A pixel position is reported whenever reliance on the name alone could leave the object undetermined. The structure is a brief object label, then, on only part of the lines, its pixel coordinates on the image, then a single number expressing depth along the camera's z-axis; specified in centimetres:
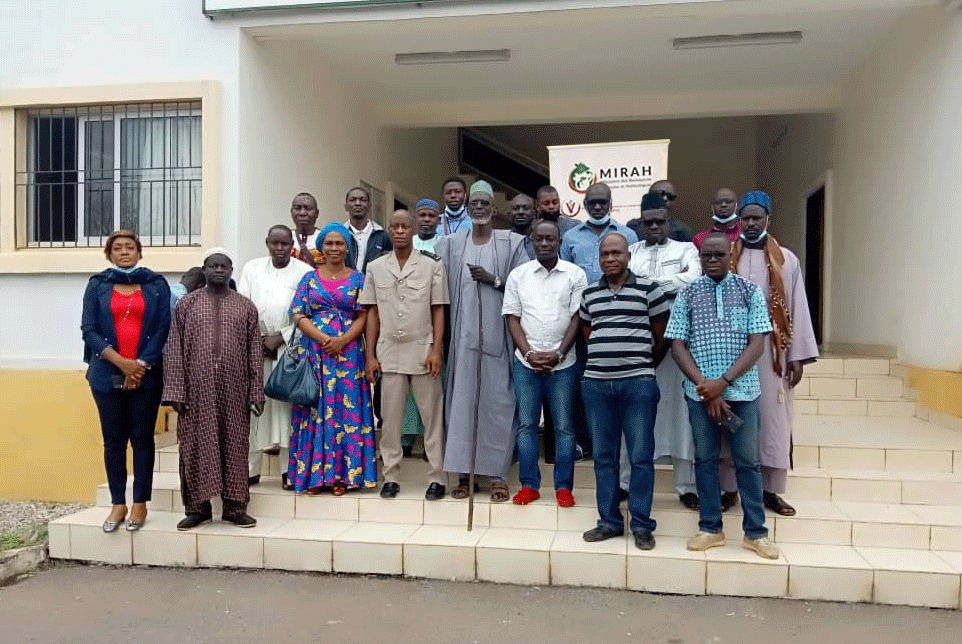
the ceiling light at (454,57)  764
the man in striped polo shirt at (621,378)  427
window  671
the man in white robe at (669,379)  473
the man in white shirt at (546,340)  470
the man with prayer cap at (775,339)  448
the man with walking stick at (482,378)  492
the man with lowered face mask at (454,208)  581
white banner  673
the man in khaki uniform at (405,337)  493
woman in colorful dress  498
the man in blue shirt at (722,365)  412
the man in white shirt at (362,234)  571
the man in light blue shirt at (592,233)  511
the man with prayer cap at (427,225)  571
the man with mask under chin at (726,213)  503
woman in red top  468
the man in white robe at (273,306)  517
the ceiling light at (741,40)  721
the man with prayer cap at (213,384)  473
